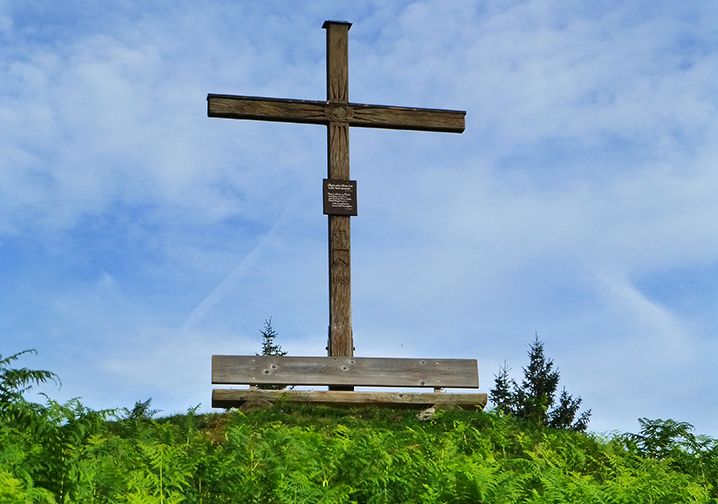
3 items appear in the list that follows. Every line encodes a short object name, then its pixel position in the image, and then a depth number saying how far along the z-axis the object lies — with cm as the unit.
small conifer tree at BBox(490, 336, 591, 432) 2483
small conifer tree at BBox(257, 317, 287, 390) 2500
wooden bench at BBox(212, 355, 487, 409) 1501
